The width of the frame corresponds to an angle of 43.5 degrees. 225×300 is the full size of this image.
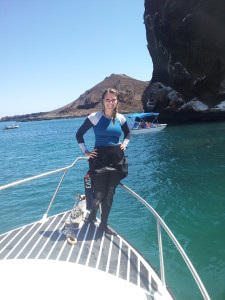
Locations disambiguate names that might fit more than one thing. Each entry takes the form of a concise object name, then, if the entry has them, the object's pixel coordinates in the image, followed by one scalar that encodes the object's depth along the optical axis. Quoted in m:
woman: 5.19
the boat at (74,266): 3.00
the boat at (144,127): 44.03
